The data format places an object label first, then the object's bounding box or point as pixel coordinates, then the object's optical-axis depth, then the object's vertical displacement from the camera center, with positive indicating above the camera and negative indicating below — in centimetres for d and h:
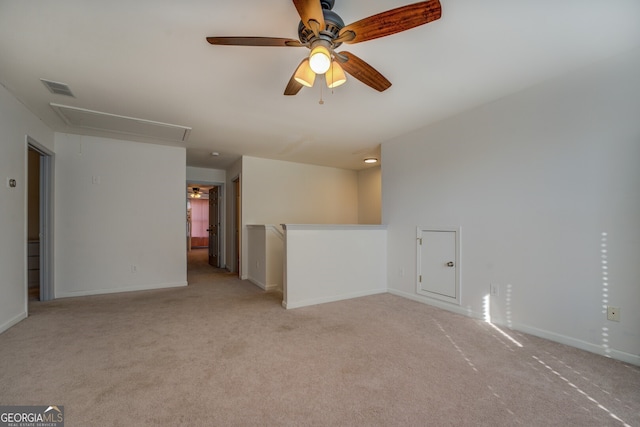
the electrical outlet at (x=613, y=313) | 212 -77
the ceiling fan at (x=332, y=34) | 137 +101
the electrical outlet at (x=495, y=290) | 285 -78
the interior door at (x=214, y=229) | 681 -31
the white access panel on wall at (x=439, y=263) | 326 -59
